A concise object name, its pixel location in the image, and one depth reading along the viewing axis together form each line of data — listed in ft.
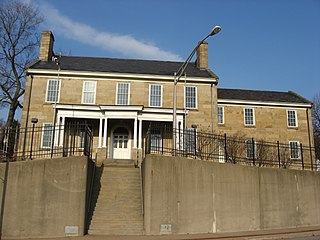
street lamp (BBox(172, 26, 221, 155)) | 40.04
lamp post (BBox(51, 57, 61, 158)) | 70.23
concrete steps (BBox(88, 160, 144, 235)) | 36.73
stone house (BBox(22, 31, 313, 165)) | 70.08
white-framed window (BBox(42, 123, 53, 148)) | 69.00
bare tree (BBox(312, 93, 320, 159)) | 133.51
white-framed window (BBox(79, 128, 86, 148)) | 71.94
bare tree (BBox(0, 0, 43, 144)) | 93.67
